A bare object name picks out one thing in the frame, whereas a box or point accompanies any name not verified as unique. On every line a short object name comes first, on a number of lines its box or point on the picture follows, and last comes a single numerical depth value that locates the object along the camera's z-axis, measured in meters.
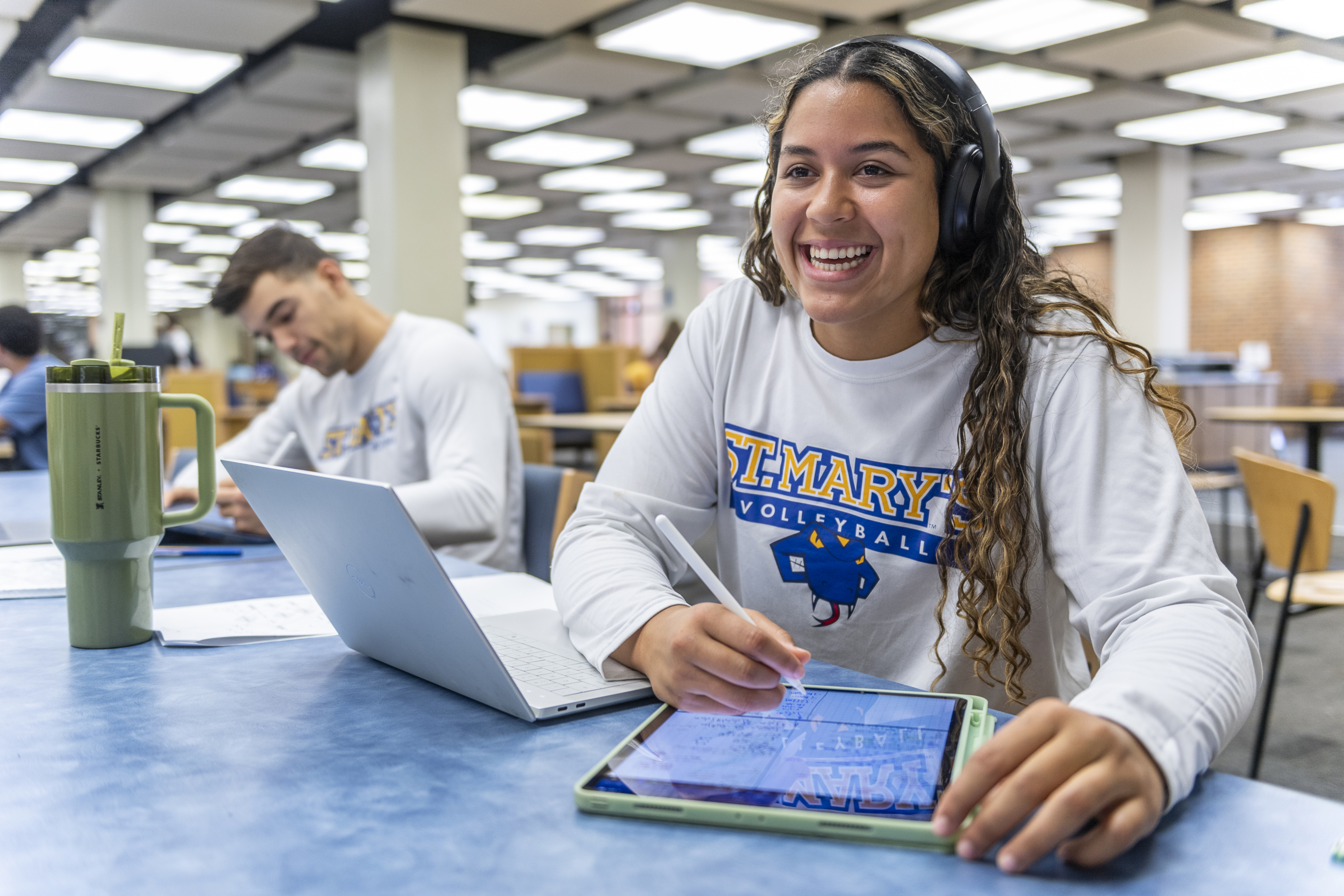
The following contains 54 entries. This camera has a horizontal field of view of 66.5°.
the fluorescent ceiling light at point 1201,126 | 6.92
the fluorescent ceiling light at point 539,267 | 15.98
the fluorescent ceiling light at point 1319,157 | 8.09
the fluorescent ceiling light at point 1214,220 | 11.67
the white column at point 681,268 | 12.98
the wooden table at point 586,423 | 4.18
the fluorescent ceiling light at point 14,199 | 9.48
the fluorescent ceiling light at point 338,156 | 7.37
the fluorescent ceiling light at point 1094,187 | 9.49
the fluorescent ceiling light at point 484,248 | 13.44
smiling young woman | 0.83
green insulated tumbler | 0.81
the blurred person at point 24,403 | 3.53
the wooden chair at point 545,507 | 1.57
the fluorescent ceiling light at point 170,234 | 11.34
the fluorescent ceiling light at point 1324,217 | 11.59
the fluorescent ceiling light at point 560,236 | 12.61
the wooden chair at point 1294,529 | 2.17
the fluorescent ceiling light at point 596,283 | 18.00
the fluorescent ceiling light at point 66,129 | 6.59
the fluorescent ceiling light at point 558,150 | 7.50
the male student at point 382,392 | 1.76
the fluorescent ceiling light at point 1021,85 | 5.77
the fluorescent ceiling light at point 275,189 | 8.95
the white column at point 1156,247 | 8.32
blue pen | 1.32
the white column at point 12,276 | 12.81
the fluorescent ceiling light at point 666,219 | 11.44
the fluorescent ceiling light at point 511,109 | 6.25
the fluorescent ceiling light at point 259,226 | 11.34
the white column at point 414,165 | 5.59
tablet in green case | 0.50
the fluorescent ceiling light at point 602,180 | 8.84
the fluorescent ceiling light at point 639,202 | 10.18
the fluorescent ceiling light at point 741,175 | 8.62
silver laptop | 0.63
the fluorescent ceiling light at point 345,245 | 12.85
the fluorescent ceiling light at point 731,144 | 7.27
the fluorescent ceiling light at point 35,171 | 8.10
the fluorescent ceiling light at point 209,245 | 12.40
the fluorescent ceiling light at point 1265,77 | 5.63
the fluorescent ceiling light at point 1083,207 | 10.84
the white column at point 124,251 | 9.34
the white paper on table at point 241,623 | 0.88
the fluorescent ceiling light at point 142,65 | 5.18
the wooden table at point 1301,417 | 4.34
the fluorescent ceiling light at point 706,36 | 4.82
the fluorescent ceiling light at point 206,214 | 10.13
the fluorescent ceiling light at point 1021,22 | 4.76
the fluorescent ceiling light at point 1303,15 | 4.73
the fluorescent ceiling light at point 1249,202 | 10.38
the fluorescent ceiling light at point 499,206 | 10.26
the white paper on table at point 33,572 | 1.09
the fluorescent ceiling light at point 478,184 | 9.14
